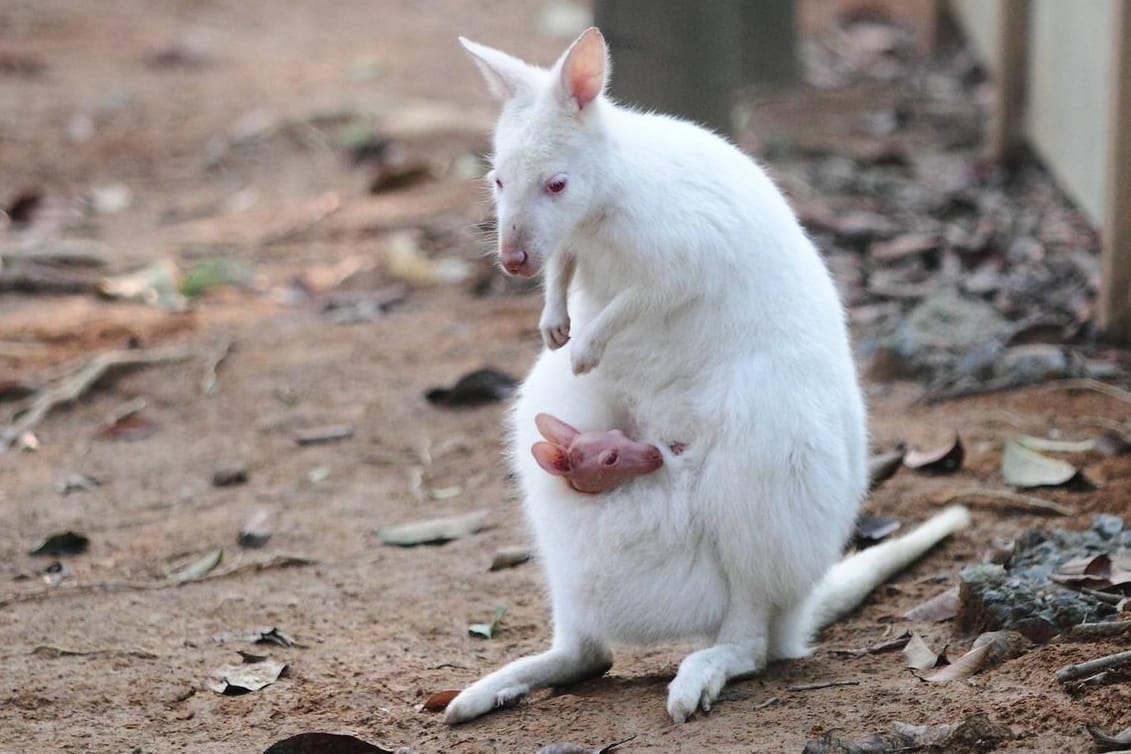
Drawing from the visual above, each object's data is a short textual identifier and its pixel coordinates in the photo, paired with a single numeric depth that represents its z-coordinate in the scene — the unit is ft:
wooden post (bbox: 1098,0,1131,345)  29.19
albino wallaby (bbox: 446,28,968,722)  17.92
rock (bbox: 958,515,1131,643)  18.75
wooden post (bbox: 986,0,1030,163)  42.52
